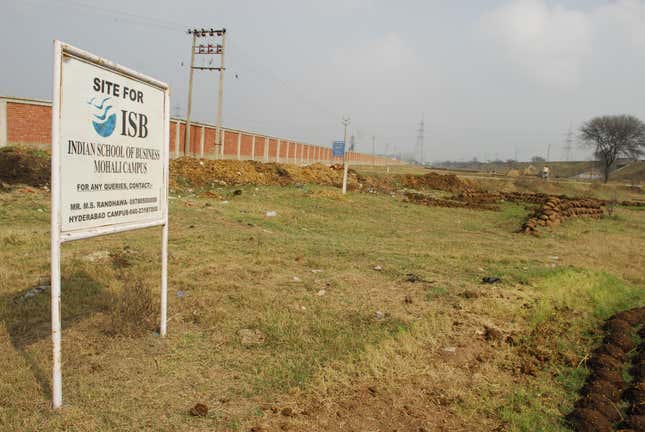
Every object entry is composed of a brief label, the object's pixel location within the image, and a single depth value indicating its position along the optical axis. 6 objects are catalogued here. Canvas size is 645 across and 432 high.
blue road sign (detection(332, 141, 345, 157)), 21.59
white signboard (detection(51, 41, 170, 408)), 2.60
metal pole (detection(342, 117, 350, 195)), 17.67
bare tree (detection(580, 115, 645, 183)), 50.06
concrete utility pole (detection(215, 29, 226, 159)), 24.20
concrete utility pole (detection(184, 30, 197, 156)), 22.88
